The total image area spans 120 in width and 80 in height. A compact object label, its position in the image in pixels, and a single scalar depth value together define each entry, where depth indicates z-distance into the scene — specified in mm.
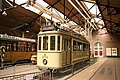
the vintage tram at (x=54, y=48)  5536
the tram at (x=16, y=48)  8191
